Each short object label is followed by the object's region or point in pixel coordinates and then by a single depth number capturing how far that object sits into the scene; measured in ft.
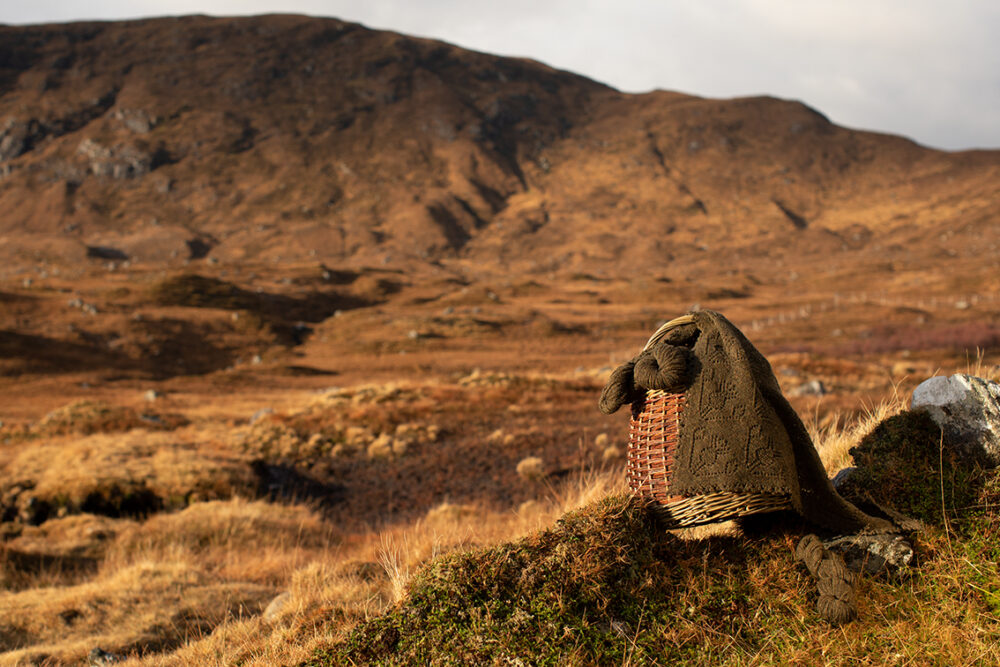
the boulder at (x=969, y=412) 13.30
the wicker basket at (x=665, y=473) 11.11
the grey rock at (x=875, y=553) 11.80
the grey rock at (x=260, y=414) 78.34
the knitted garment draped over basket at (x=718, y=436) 10.78
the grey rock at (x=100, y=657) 15.97
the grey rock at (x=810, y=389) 65.87
